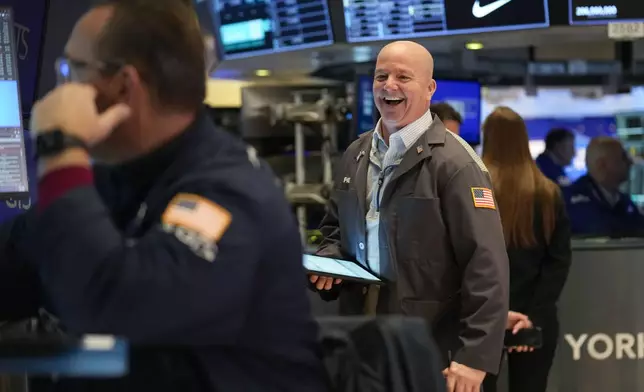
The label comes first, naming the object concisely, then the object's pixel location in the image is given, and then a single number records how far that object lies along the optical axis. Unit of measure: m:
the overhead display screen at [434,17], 4.89
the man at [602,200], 5.20
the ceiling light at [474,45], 5.46
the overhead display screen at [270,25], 5.39
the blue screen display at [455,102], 5.19
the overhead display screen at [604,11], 4.84
